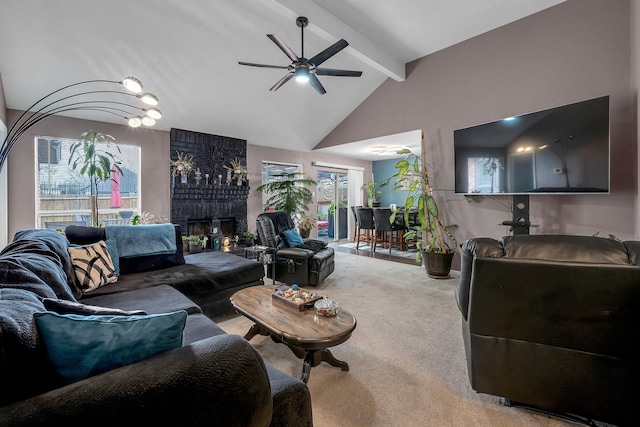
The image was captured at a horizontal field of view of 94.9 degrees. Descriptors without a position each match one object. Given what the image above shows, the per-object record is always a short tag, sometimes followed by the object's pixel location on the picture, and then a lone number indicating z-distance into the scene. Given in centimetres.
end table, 365
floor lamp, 343
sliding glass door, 782
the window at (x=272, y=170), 641
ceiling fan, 291
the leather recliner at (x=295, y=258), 379
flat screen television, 304
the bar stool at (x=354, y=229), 673
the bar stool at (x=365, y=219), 634
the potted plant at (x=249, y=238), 563
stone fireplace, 505
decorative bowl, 192
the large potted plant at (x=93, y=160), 346
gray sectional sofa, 71
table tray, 202
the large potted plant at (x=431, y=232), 428
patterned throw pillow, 229
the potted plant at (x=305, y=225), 614
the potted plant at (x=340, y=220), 798
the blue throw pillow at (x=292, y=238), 417
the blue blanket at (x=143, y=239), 282
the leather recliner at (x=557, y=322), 130
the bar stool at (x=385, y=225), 600
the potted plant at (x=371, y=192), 772
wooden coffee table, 165
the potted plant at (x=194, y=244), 455
